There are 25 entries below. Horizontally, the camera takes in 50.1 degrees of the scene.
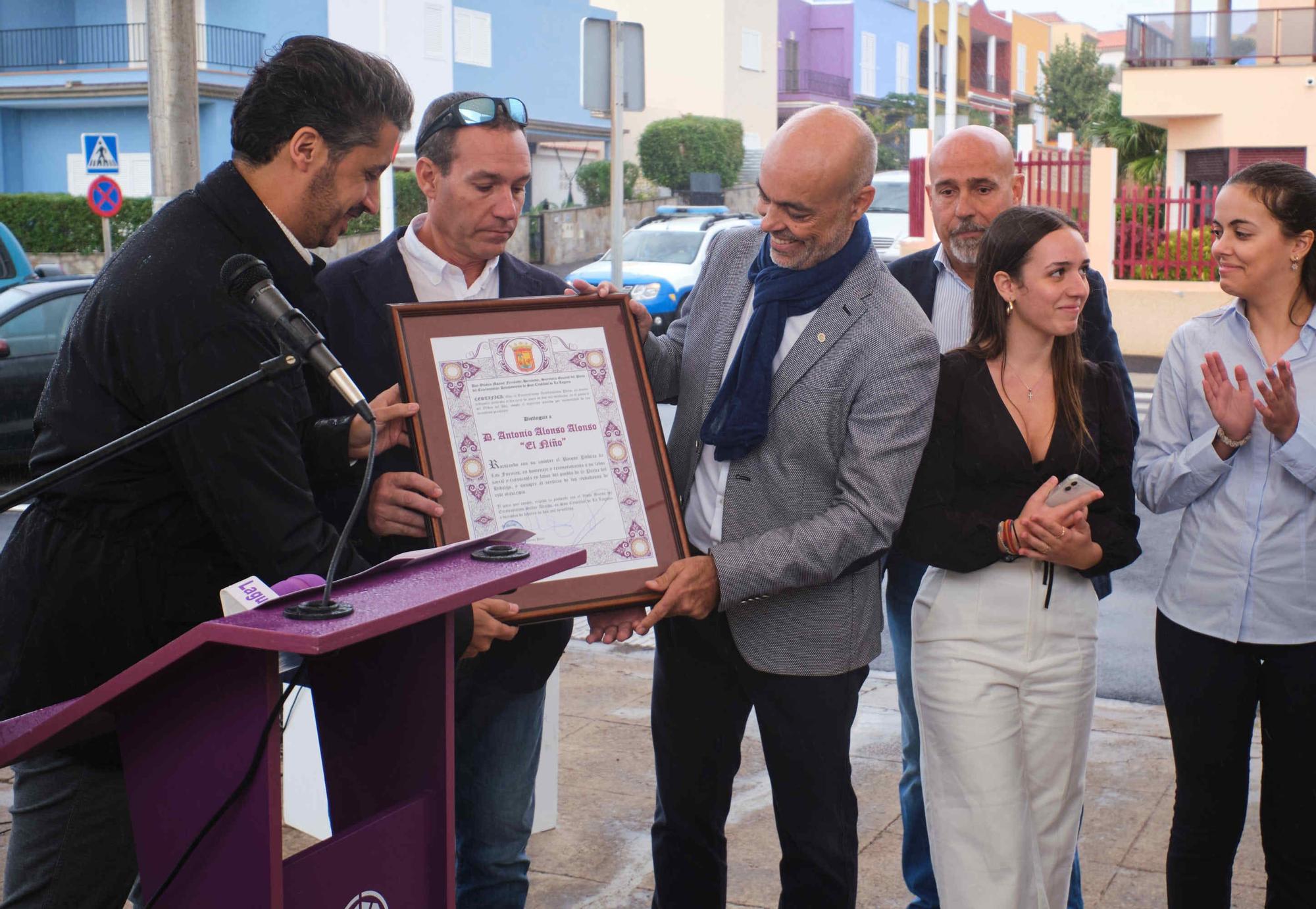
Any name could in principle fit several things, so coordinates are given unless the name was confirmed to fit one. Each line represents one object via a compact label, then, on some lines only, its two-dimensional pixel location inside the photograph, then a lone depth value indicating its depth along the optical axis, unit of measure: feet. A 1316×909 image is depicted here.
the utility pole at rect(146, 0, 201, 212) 27.73
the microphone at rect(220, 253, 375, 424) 6.97
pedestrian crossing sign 57.72
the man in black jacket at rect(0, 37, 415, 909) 8.14
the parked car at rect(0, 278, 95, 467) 36.40
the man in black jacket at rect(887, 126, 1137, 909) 13.75
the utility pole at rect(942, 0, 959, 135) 86.48
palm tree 84.94
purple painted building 180.24
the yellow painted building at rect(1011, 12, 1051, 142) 226.38
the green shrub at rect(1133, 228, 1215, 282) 60.90
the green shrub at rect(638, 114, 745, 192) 135.33
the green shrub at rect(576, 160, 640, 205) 129.80
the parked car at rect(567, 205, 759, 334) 65.36
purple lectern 6.79
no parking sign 60.44
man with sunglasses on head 11.31
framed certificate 10.41
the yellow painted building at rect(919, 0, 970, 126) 203.10
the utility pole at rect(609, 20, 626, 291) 39.04
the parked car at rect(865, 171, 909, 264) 80.74
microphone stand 6.83
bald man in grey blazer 10.77
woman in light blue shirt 11.32
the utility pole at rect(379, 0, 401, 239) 55.90
